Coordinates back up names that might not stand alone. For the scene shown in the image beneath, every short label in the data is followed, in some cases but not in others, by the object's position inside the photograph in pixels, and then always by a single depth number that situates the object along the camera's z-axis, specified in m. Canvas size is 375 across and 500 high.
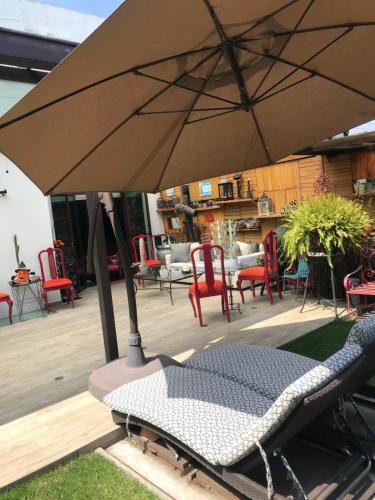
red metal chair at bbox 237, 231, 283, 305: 6.10
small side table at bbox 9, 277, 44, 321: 7.89
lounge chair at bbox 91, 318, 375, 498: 1.96
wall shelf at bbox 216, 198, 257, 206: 9.97
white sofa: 6.84
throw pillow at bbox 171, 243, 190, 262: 9.98
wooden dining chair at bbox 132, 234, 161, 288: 8.59
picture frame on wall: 11.03
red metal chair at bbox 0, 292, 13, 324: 7.05
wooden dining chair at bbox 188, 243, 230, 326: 5.47
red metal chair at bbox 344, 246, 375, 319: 4.87
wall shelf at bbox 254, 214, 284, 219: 9.30
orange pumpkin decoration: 7.56
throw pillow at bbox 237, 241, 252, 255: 8.99
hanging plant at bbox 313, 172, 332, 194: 8.50
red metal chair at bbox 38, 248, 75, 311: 7.53
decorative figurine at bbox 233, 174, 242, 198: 10.15
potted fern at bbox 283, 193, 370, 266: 5.28
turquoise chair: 6.22
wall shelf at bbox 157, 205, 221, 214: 10.77
